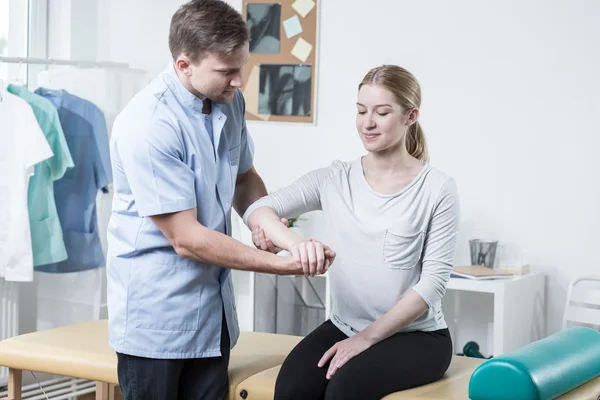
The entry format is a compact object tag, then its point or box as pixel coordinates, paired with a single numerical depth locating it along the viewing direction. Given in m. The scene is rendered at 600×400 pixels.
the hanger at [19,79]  3.51
